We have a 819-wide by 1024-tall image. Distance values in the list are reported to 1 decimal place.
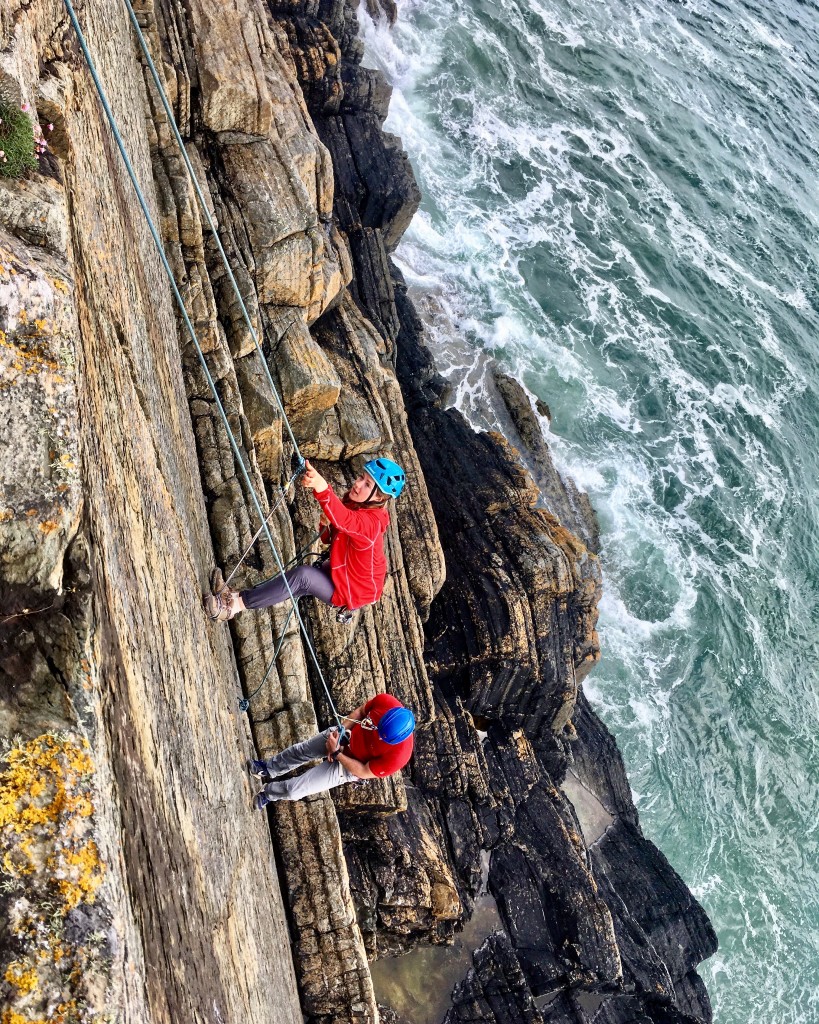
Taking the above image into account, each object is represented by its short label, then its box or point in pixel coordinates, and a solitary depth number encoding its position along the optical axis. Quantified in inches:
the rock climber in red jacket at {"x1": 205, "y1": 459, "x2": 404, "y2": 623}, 324.5
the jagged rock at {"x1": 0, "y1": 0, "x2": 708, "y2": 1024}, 180.2
